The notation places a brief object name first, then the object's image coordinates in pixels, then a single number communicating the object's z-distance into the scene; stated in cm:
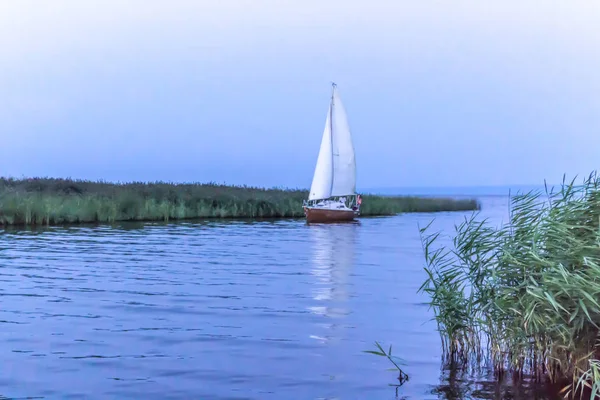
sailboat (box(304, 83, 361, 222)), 4188
